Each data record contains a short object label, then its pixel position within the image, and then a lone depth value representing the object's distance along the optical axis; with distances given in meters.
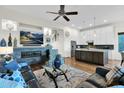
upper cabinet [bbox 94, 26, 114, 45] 5.39
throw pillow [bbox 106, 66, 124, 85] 1.38
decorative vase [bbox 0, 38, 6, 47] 3.26
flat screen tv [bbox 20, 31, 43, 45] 4.06
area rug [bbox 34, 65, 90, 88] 2.19
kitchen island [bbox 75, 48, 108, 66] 4.05
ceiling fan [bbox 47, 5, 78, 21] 2.73
